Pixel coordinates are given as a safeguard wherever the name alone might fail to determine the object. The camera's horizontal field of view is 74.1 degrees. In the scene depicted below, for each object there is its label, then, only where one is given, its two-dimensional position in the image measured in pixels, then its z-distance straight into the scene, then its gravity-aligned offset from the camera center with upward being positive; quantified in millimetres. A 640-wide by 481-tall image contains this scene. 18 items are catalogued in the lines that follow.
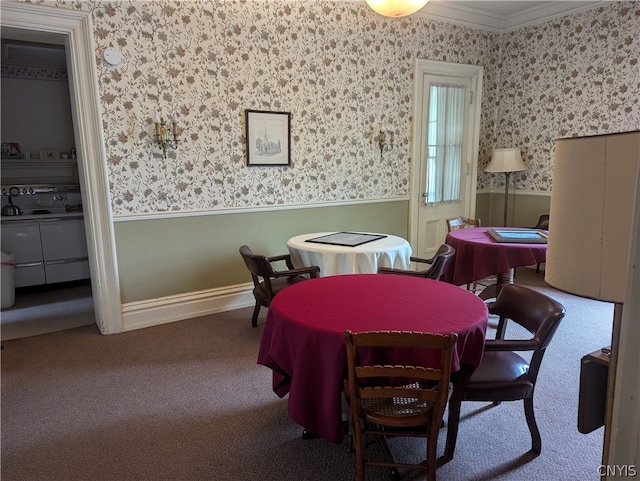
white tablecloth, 3299 -688
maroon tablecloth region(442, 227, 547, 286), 3273 -704
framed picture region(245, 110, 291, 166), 4020 +314
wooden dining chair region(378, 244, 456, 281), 2952 -704
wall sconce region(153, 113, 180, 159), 3559 +326
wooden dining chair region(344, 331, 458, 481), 1513 -823
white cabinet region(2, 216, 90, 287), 4695 -852
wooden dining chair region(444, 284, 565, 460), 1864 -940
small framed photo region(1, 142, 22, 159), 5168 +292
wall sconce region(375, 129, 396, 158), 4816 +326
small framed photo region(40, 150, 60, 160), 5402 +234
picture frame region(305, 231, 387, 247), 3537 -608
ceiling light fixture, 2809 +1074
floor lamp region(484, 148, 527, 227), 5344 +65
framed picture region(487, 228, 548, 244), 3424 -585
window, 5293 +320
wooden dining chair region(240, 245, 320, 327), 3137 -830
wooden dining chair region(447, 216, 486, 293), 4446 -584
